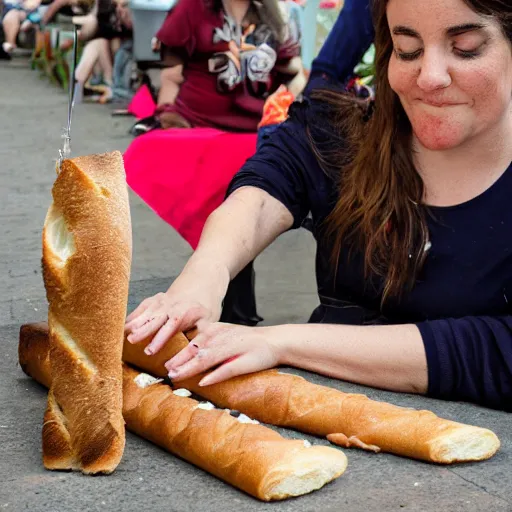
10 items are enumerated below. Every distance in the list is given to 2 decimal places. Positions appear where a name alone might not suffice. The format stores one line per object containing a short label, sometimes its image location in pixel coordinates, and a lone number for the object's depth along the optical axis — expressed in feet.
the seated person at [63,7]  33.81
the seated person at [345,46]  11.08
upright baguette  5.86
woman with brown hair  7.14
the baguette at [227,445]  5.62
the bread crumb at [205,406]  6.44
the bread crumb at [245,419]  6.35
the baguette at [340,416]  6.16
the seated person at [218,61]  14.25
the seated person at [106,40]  34.86
